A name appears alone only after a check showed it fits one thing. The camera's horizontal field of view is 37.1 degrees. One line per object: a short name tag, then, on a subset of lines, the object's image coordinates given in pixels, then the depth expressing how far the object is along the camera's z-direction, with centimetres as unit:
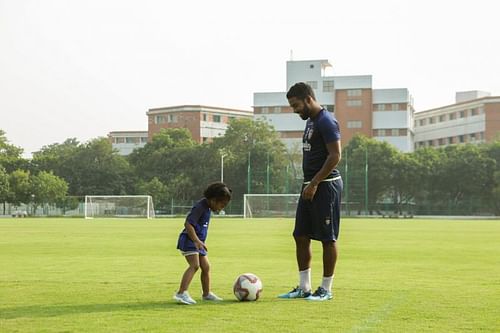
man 802
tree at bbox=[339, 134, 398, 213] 6644
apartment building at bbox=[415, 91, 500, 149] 9669
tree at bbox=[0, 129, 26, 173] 8200
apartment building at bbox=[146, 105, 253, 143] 11094
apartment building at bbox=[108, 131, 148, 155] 12988
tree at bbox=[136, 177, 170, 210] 7659
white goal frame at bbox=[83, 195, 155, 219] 5940
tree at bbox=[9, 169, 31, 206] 7462
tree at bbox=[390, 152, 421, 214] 7562
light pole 7619
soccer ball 773
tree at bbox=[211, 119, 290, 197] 7020
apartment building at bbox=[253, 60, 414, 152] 9738
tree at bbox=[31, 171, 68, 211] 7412
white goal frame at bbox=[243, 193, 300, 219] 5828
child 760
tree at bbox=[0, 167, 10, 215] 7319
